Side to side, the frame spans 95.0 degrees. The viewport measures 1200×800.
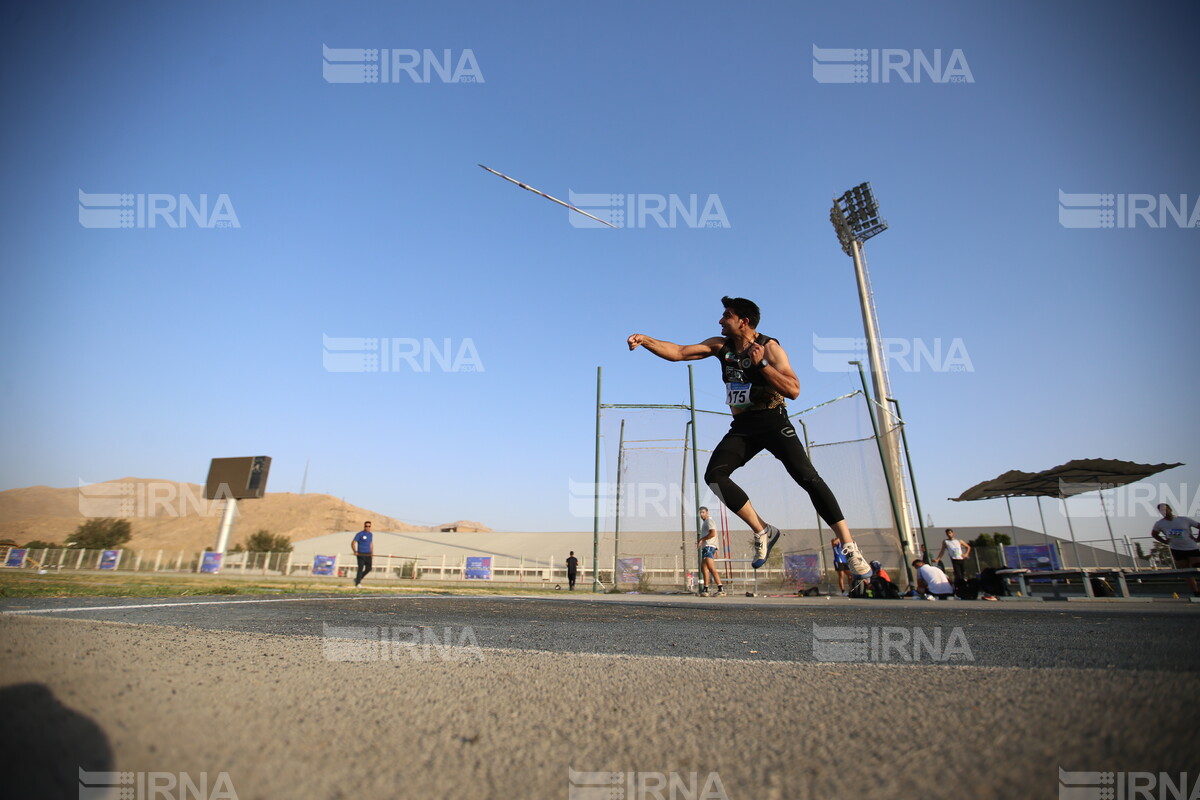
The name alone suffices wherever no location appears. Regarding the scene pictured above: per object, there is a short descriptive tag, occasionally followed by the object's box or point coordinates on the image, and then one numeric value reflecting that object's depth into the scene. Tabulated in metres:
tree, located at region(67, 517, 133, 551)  46.75
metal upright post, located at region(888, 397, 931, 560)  14.45
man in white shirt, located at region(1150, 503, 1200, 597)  8.76
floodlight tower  25.81
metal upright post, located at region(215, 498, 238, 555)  37.31
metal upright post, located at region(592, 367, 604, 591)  15.52
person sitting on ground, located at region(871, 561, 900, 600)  10.52
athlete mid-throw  4.13
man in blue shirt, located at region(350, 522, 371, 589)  12.73
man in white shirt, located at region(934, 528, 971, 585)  11.01
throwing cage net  14.58
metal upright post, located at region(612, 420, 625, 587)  16.03
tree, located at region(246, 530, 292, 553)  51.72
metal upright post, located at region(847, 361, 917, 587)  13.46
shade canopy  13.14
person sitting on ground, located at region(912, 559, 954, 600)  9.41
